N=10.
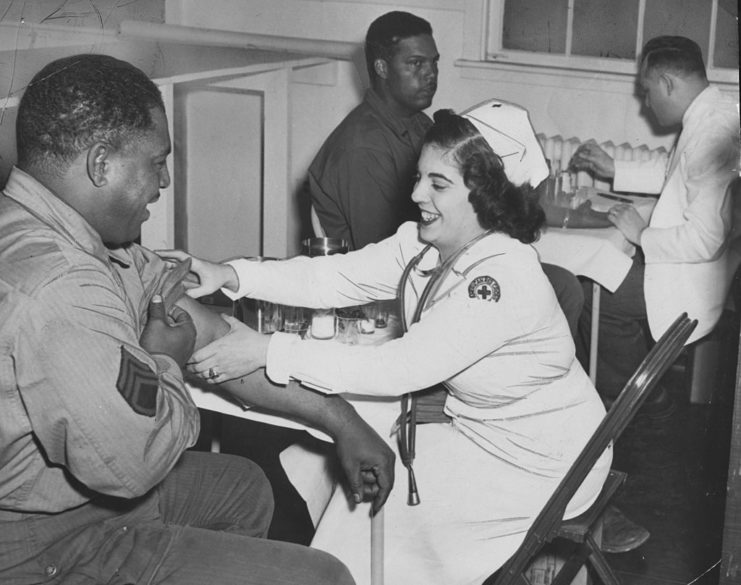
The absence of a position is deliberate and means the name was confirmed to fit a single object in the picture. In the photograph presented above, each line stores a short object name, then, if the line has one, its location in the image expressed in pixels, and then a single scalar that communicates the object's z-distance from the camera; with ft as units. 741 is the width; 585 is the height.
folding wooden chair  5.83
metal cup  8.66
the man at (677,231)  12.47
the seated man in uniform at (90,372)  4.63
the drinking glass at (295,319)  7.94
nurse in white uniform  6.42
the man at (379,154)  11.43
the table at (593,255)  12.31
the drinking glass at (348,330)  7.55
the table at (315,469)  7.52
